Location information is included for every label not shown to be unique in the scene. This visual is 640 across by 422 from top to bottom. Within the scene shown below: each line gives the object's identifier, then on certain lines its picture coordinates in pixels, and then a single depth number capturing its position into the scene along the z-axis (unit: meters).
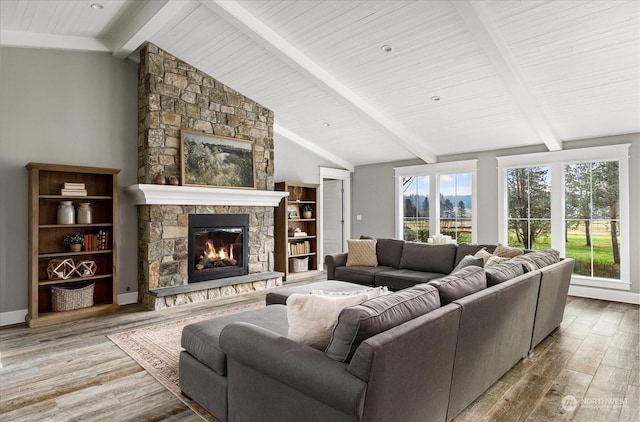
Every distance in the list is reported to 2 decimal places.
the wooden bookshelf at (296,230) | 6.75
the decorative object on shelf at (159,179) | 4.86
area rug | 2.70
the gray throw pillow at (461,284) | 2.24
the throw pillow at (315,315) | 1.91
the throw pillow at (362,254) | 5.68
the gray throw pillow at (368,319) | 1.66
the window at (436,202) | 6.77
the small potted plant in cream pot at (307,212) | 7.36
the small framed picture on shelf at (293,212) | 7.15
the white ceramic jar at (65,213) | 4.34
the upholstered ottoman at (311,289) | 3.54
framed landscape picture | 5.26
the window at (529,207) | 5.91
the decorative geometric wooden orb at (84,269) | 4.52
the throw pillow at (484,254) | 4.30
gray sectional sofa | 1.57
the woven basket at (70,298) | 4.32
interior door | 8.45
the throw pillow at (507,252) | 4.42
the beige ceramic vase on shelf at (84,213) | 4.47
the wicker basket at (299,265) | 7.14
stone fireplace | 4.92
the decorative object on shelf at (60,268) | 4.33
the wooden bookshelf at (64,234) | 4.09
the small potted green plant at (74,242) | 4.43
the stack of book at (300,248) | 7.08
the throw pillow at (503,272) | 2.72
